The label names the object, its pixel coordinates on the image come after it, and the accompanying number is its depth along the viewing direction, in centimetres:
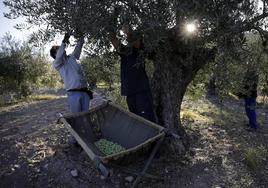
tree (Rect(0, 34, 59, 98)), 898
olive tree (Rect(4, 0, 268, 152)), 264
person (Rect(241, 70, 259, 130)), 429
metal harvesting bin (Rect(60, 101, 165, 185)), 298
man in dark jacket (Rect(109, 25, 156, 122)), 336
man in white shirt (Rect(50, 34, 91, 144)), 373
